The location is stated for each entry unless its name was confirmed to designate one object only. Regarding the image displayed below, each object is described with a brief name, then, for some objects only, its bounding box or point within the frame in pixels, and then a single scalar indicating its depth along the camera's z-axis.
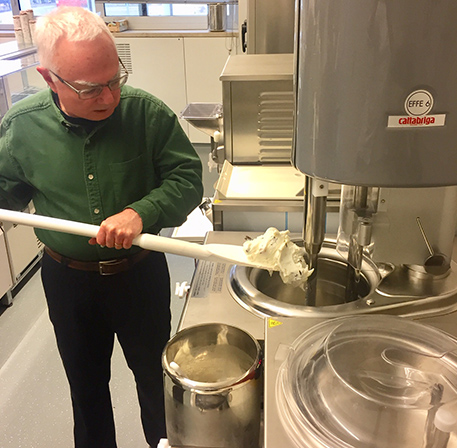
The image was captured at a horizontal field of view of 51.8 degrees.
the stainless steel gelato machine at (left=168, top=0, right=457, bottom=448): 0.63
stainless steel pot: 0.80
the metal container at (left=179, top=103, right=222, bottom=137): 1.99
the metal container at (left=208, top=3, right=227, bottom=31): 4.40
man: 1.11
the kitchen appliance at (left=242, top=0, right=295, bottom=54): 2.42
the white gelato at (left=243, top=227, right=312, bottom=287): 1.03
